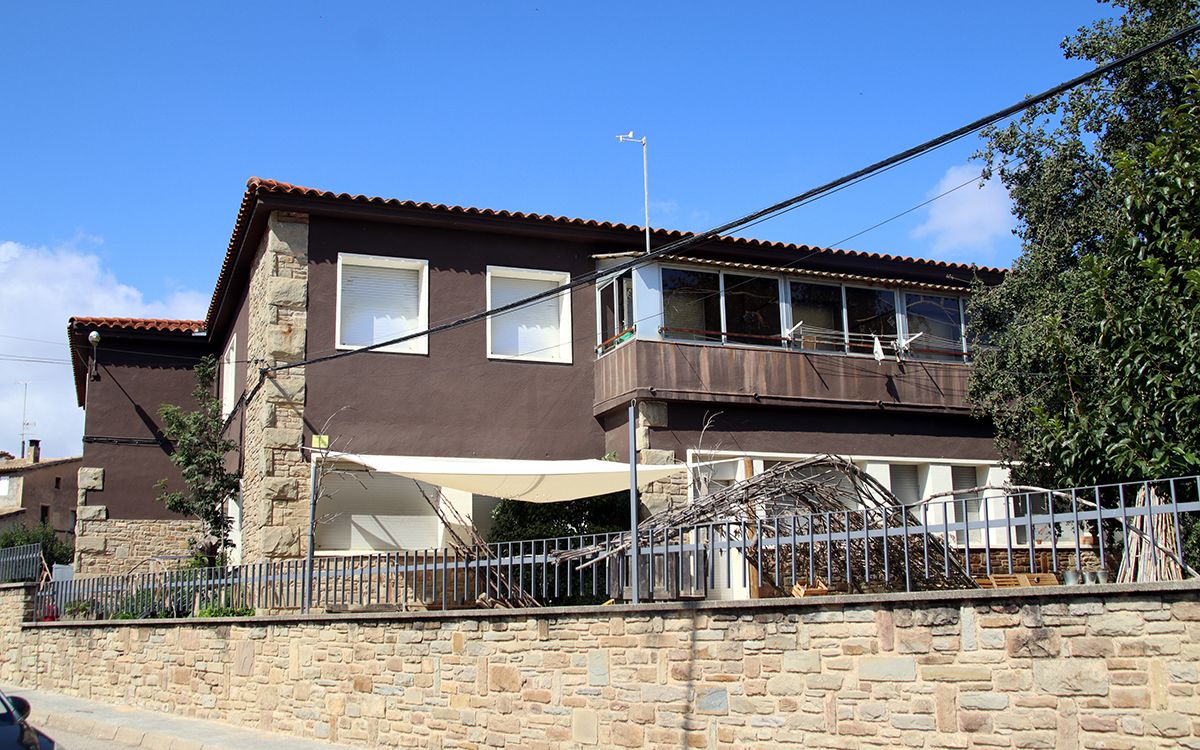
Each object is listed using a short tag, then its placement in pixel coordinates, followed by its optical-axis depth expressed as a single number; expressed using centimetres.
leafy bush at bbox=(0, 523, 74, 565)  3488
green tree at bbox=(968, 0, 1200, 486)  1101
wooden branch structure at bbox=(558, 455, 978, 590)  865
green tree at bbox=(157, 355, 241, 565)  1914
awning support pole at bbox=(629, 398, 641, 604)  993
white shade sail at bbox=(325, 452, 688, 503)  1430
